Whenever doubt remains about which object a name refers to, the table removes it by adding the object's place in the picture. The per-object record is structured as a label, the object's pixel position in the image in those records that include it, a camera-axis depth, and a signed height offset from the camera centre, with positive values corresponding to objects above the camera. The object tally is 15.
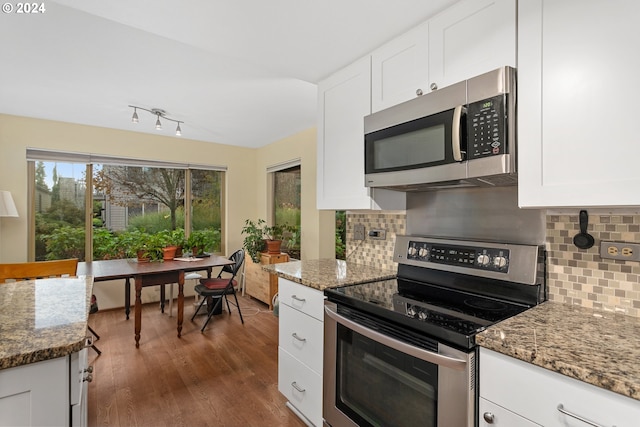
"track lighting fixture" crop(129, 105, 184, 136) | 3.11 +1.04
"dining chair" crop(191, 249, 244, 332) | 3.42 -0.84
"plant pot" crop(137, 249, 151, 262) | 3.27 -0.46
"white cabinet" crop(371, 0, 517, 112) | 1.21 +0.72
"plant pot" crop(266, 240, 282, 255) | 4.22 -0.46
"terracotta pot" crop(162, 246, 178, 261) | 3.44 -0.46
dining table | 2.80 -0.55
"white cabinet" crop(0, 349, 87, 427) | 0.80 -0.49
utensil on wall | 1.21 -0.09
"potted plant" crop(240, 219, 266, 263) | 4.35 -0.44
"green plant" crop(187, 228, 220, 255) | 3.70 -0.37
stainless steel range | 1.04 -0.44
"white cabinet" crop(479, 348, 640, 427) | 0.74 -0.48
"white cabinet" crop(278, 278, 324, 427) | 1.67 -0.78
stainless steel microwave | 1.16 +0.32
